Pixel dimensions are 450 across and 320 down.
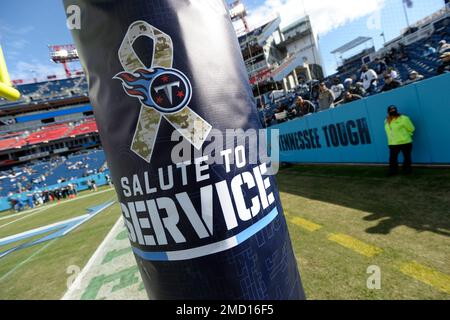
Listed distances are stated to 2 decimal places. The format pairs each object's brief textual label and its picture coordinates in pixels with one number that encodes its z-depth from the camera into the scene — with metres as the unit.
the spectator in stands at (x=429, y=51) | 12.45
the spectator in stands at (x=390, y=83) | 6.20
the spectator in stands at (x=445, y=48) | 6.40
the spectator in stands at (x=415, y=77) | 6.10
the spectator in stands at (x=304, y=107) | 9.13
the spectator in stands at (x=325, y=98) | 8.05
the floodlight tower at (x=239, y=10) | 51.72
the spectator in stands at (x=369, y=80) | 8.59
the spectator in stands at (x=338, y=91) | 10.12
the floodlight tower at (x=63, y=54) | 49.94
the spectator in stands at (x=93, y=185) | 23.46
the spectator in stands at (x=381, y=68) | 12.02
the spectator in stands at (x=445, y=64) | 5.37
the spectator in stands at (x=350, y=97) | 7.11
